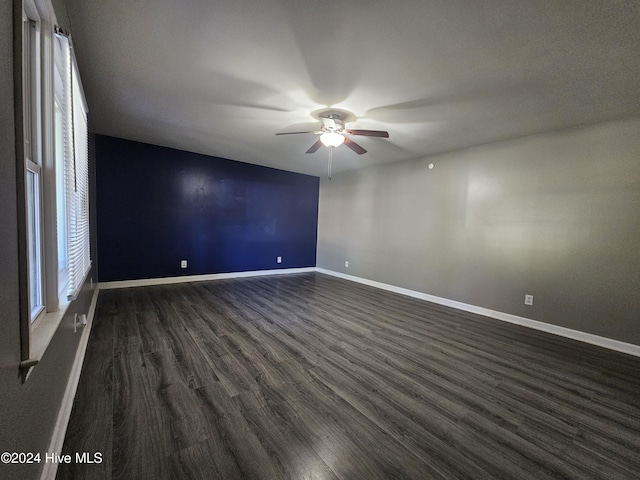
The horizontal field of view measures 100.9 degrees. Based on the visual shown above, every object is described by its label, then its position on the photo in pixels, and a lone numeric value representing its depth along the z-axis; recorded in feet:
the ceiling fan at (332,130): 9.56
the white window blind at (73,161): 4.91
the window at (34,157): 3.80
